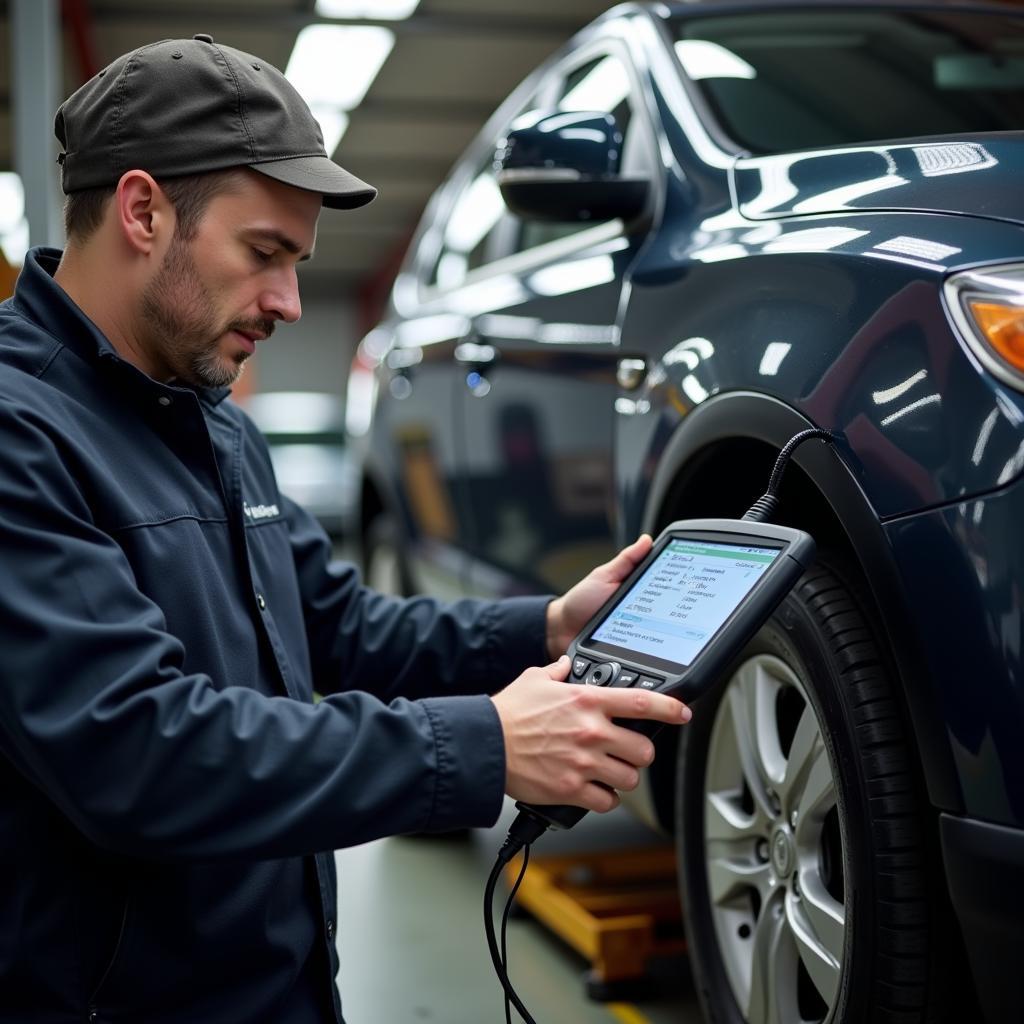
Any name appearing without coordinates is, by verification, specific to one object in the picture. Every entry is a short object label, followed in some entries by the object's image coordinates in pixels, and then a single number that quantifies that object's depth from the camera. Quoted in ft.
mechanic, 3.60
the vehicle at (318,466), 33.47
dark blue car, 3.93
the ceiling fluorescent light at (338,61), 31.32
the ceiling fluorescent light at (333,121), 39.99
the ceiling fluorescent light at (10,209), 41.09
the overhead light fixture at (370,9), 29.12
